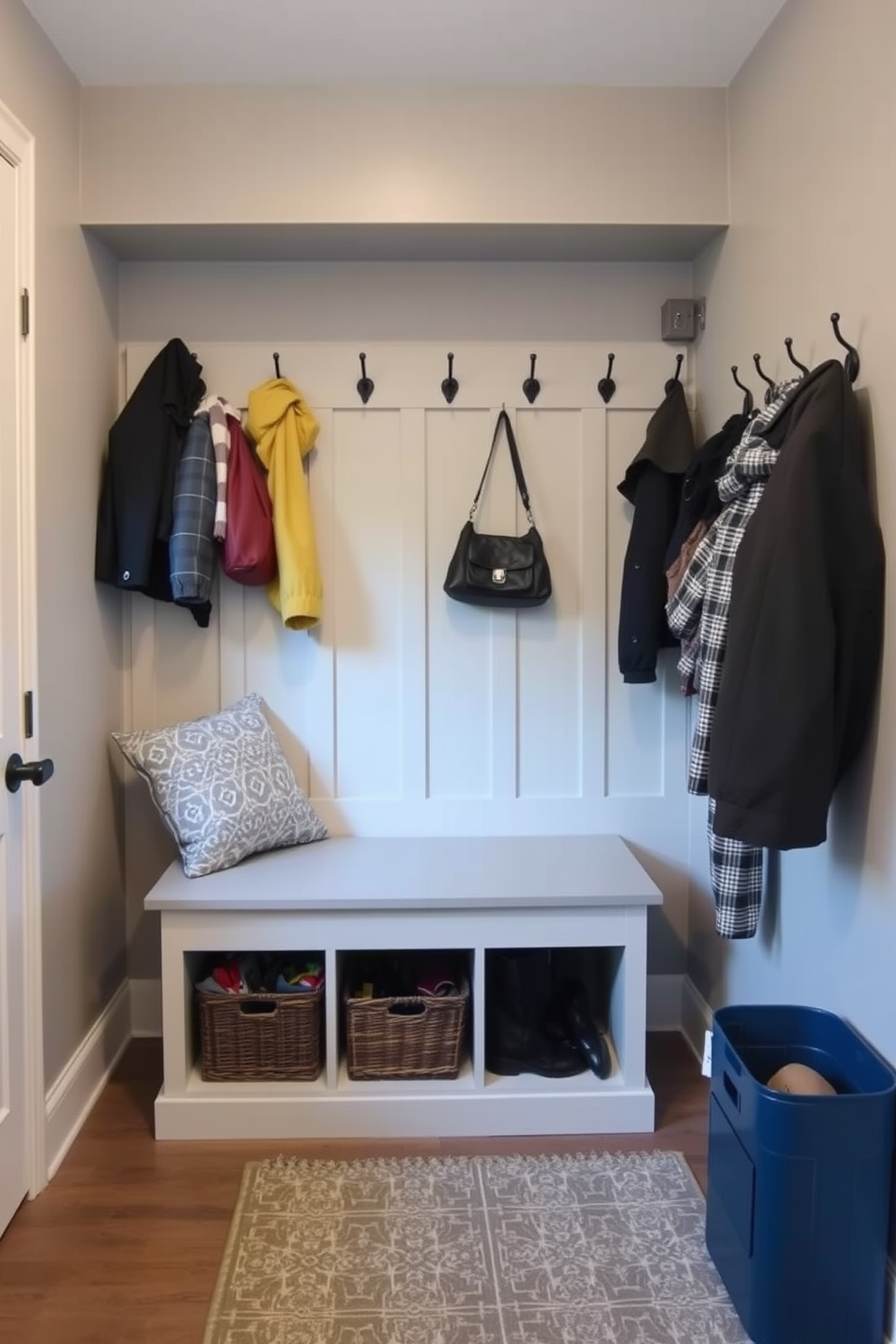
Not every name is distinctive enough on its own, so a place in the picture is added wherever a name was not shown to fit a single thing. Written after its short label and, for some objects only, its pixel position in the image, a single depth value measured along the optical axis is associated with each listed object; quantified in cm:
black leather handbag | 255
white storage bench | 223
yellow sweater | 251
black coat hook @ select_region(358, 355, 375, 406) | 261
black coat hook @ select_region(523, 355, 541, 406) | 262
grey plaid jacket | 242
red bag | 246
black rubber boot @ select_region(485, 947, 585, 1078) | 234
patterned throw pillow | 234
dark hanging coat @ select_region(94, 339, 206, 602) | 241
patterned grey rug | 166
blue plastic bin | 154
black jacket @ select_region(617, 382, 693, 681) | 245
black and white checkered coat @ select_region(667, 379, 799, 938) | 193
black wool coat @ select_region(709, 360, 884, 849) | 158
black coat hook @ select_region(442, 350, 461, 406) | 262
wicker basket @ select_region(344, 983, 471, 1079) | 229
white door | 188
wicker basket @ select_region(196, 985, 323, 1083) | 228
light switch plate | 259
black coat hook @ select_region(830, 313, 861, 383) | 173
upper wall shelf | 239
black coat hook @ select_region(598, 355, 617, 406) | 262
